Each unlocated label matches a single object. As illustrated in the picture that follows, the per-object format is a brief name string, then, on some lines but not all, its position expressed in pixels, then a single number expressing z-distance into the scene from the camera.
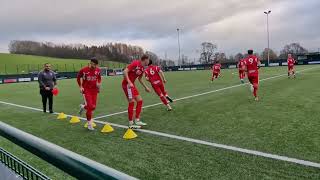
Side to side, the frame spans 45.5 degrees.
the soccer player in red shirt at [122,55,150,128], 10.23
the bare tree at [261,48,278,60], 101.87
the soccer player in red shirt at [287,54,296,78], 29.09
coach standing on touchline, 15.69
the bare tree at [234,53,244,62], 100.12
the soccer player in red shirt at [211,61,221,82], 30.87
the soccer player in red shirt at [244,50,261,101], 15.46
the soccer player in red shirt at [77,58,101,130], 10.63
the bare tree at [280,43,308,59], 116.32
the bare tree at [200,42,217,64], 135.12
